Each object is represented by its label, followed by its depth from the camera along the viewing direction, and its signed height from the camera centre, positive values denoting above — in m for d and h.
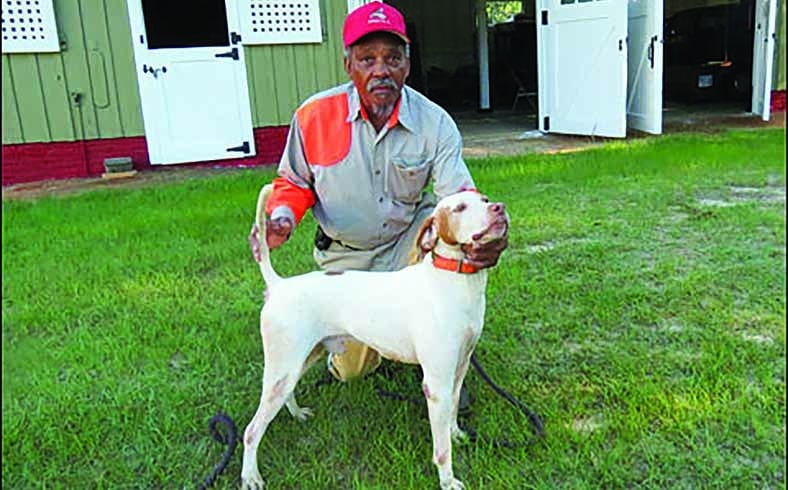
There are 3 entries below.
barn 5.50 +0.26
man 1.83 -0.16
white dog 1.48 -0.49
